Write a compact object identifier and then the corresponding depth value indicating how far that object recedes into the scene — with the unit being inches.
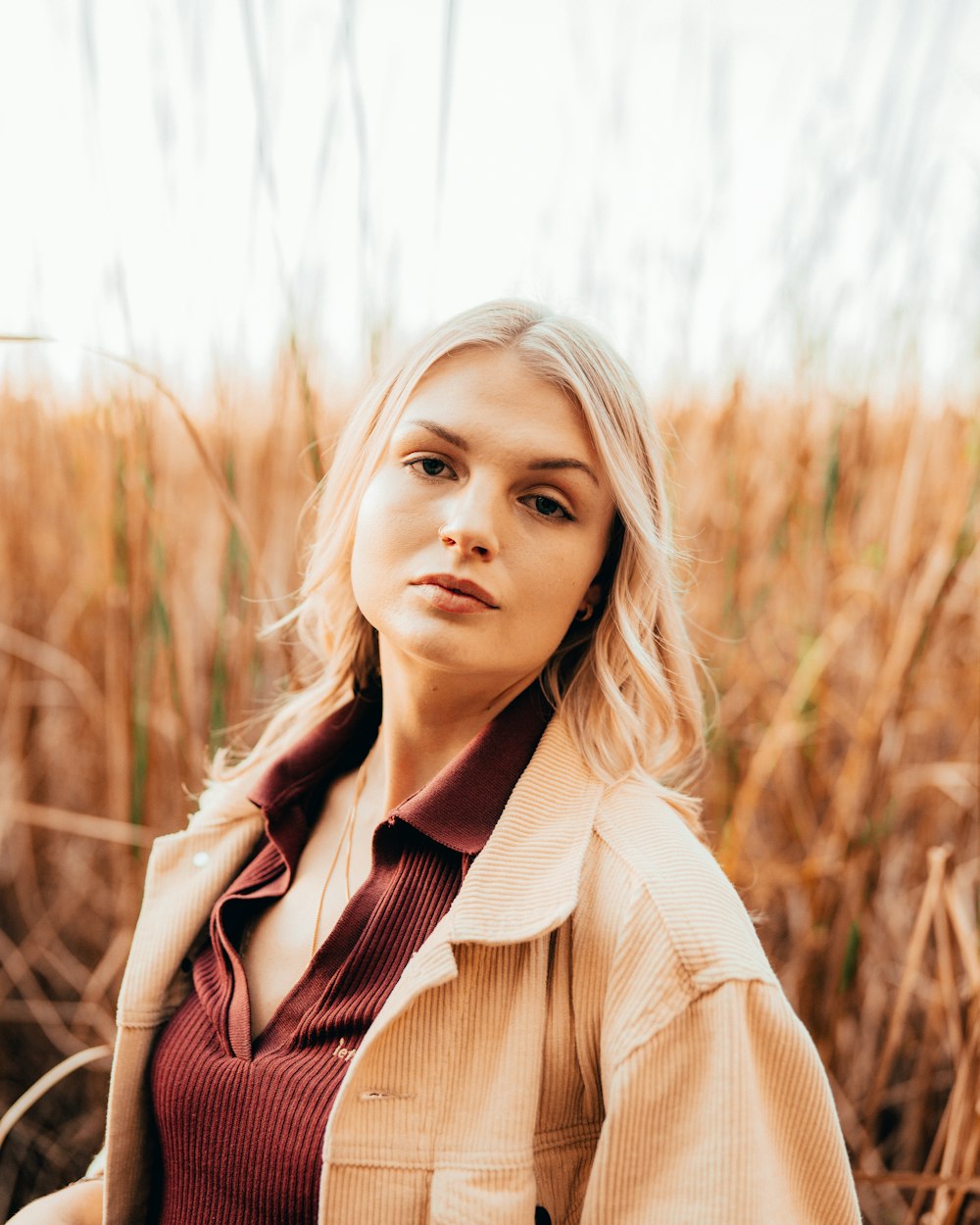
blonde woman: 25.8
